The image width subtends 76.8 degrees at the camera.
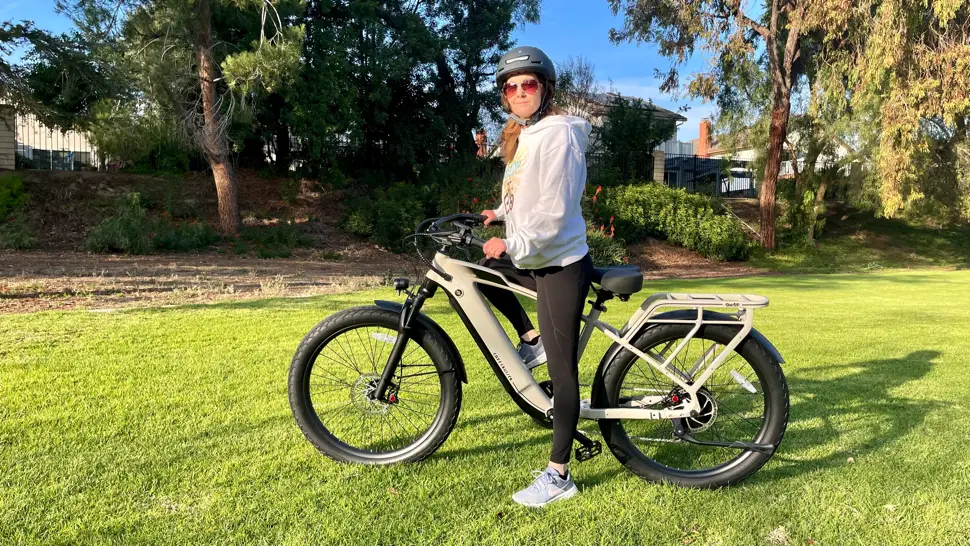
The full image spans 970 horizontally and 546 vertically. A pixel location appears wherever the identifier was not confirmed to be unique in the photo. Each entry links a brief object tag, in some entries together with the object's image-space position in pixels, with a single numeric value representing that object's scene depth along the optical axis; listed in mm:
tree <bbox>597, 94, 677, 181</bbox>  24094
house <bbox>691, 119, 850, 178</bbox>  25125
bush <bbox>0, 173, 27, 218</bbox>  16609
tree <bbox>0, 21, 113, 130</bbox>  12648
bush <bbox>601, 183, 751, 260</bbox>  21016
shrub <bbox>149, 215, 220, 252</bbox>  15594
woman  2600
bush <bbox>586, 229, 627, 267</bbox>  14867
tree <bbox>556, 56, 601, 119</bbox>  26328
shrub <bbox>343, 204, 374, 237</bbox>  19281
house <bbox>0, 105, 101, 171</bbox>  21141
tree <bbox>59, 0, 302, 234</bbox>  15102
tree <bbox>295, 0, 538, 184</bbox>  18703
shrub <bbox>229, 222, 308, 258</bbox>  16547
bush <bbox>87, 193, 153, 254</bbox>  14547
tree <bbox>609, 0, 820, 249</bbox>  20641
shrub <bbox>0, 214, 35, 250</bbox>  14570
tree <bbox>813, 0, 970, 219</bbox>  17172
